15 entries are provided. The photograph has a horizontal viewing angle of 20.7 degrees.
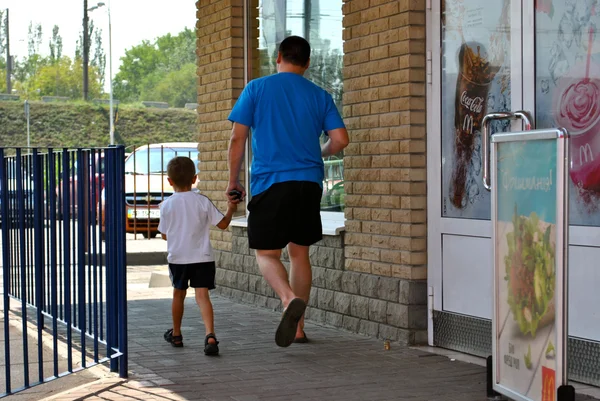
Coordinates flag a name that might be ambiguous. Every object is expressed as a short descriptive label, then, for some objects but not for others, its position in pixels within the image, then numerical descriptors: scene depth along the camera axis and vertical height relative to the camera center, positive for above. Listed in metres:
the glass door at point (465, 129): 9.72 +0.17
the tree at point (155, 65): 179.63 +10.74
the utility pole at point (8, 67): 128.22 +7.25
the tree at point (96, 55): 152.15 +10.19
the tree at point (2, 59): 146.08 +9.07
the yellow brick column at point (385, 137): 10.71 +0.13
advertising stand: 6.71 -0.47
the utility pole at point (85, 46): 105.10 +7.40
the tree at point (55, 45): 161.28 +11.32
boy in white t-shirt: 10.54 -0.48
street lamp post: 89.16 +6.41
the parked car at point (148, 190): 27.76 -0.54
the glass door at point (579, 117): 8.45 +0.21
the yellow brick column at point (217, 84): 15.02 +0.70
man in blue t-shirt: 10.52 +0.00
